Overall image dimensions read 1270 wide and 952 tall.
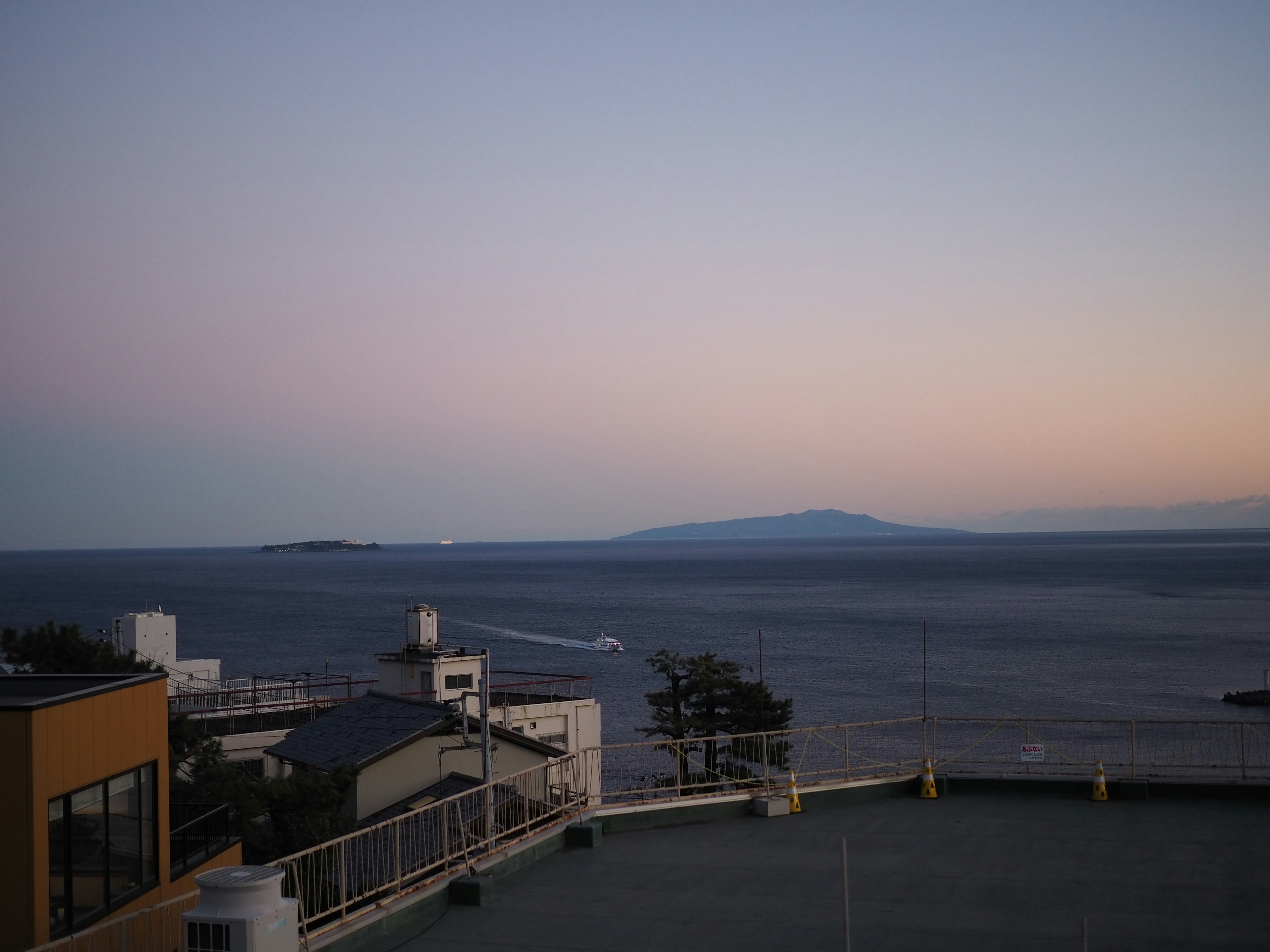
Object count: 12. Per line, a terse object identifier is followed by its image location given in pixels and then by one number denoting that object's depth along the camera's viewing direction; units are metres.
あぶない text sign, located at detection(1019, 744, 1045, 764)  15.91
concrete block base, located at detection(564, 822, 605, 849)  12.94
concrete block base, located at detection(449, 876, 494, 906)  10.88
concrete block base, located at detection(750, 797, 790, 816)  14.42
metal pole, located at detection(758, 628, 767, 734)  45.25
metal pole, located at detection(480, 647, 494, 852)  15.77
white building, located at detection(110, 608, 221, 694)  50.62
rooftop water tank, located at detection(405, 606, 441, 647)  41.47
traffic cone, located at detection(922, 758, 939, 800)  15.47
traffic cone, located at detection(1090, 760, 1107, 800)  15.05
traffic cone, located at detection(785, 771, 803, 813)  14.62
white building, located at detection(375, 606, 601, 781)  39.59
